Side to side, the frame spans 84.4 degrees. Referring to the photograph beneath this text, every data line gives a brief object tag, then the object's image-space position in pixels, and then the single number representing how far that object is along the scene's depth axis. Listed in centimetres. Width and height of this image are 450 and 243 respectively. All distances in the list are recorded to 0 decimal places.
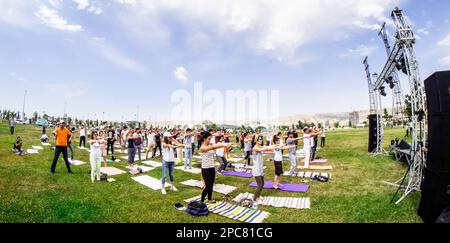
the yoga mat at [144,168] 1395
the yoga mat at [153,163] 1572
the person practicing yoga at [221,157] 1397
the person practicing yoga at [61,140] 1132
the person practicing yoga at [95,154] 1068
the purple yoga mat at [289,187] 1025
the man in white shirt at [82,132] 2306
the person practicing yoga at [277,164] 1041
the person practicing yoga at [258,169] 787
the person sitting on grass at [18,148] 1666
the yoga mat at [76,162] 1477
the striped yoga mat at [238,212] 695
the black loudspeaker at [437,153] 579
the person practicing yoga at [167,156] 938
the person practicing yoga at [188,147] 1409
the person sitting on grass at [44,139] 2558
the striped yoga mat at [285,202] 812
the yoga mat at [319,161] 1759
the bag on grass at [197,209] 711
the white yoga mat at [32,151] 1808
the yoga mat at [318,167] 1486
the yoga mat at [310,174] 1262
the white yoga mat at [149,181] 1055
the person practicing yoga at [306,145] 1419
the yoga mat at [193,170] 1404
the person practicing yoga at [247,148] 1719
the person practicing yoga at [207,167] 766
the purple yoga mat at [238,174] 1335
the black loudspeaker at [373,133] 2031
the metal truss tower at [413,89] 876
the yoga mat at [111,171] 1282
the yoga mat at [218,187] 1022
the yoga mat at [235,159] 2012
